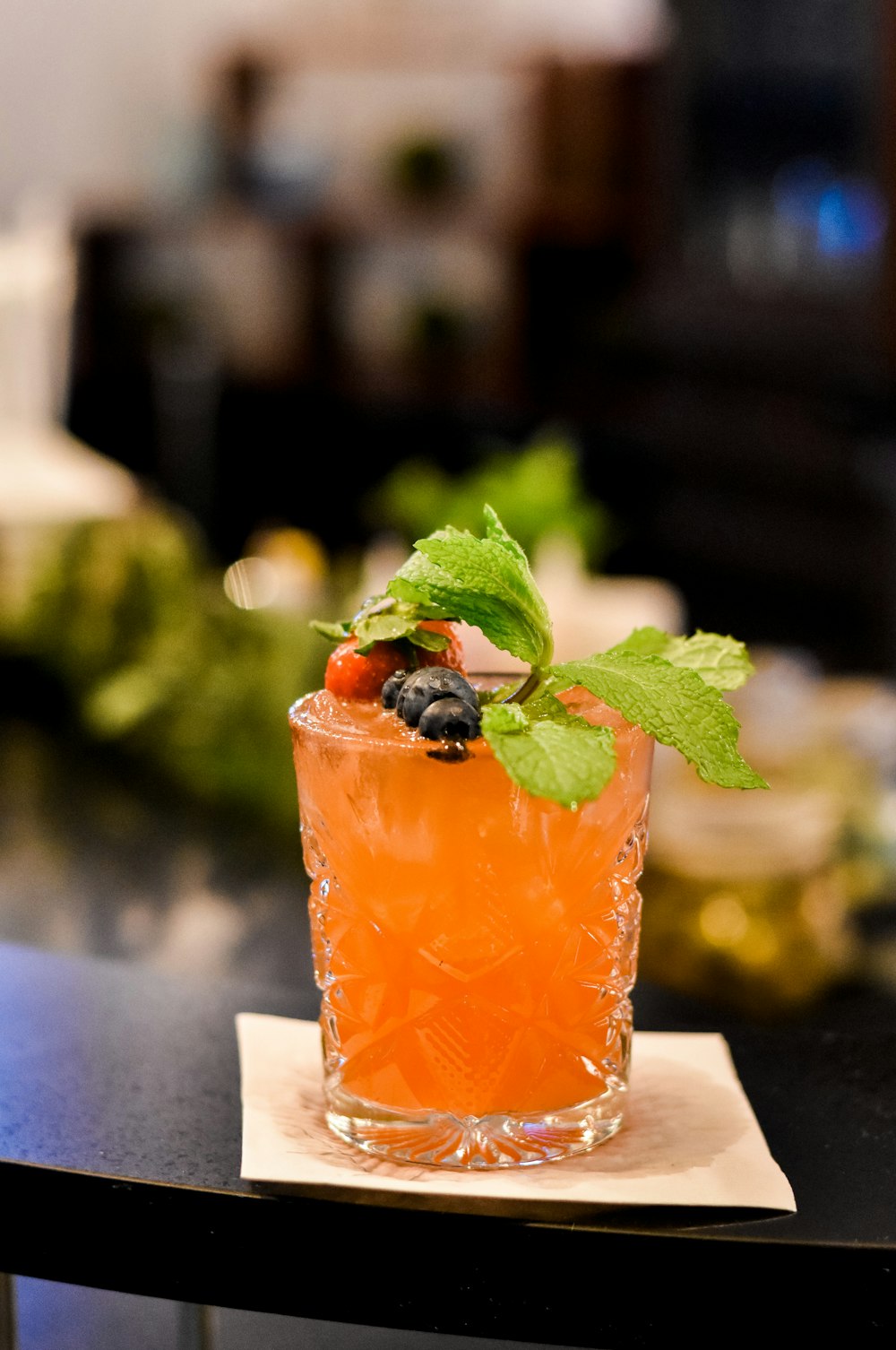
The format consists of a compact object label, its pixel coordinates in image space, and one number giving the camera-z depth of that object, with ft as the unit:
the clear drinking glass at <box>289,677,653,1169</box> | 2.26
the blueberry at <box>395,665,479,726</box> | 2.25
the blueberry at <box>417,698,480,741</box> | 2.23
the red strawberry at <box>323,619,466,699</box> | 2.36
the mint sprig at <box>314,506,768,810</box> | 2.23
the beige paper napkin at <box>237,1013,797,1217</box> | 2.24
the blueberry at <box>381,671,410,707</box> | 2.31
